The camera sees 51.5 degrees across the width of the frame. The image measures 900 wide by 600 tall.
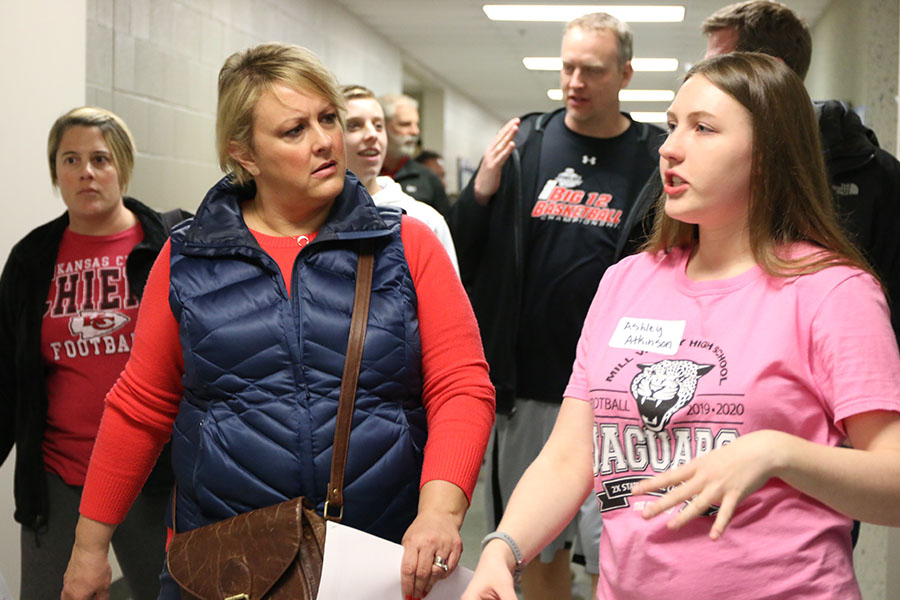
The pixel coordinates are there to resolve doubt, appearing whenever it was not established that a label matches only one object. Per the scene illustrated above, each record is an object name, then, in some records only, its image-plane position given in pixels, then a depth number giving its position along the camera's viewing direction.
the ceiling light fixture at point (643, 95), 13.12
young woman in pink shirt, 1.15
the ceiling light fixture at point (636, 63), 10.59
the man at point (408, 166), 5.20
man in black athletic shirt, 2.75
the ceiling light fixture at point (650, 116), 15.02
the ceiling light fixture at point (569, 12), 8.12
